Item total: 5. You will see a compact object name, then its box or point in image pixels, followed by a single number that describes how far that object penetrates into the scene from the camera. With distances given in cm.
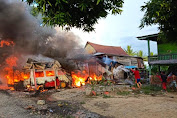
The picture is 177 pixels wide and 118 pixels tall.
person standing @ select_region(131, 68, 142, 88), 1209
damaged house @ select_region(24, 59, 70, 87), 1195
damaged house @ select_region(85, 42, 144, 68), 2118
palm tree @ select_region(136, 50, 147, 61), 3341
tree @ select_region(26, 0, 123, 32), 344
